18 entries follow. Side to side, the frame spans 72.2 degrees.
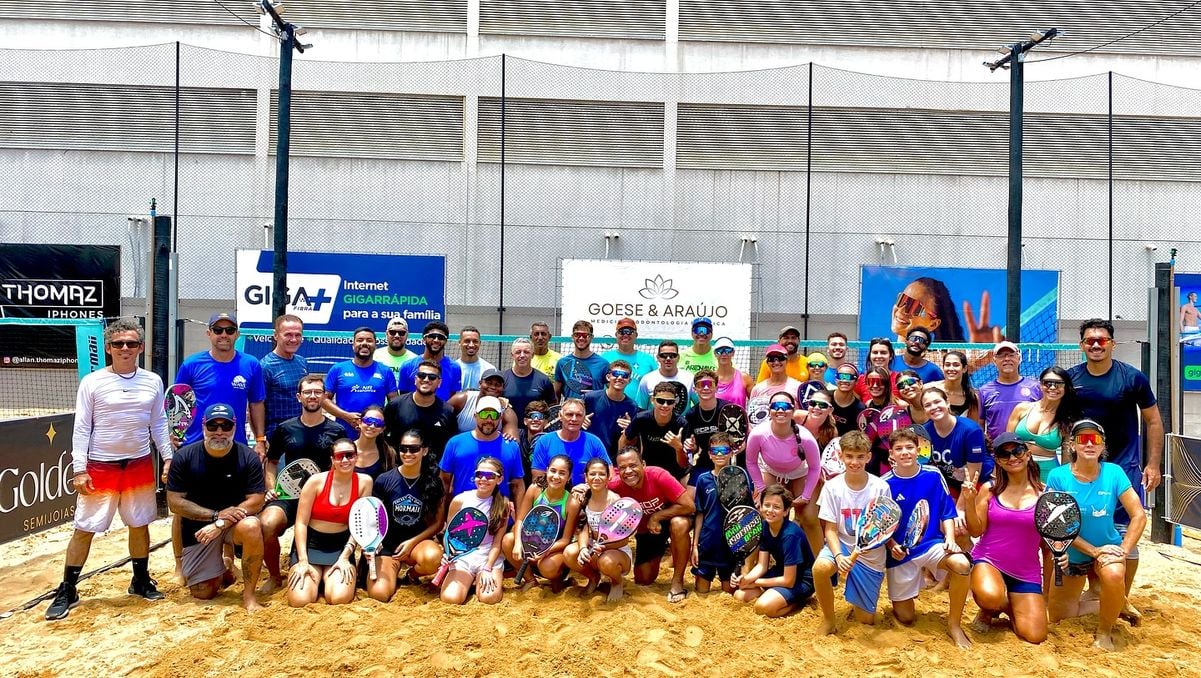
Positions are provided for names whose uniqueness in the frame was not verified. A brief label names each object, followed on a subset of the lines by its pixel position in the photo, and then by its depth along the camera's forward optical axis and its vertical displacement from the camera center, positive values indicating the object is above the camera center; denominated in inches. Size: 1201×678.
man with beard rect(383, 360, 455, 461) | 238.8 -23.4
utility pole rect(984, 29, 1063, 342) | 466.3 +85.3
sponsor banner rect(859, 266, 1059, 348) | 623.8 +32.3
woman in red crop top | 212.7 -49.4
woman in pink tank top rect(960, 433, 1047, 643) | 187.5 -46.2
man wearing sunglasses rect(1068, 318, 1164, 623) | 219.0 -15.2
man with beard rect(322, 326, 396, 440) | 257.9 -15.2
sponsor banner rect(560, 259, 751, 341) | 592.4 +31.0
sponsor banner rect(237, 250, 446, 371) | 585.0 +30.7
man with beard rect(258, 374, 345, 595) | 225.0 -29.7
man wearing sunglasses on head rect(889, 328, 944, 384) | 255.0 -3.9
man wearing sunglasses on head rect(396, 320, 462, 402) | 258.7 -9.8
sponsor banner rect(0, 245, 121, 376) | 596.7 +28.3
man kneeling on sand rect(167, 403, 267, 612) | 208.5 -43.9
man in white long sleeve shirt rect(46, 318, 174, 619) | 207.0 -31.6
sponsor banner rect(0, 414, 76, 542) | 245.4 -45.6
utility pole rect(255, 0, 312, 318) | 430.3 +85.5
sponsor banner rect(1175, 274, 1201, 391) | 629.0 +25.9
